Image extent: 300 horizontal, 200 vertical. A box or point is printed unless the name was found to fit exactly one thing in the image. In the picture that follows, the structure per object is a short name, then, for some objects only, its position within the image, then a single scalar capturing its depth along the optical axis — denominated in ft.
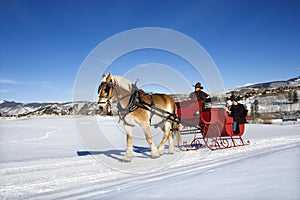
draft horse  18.19
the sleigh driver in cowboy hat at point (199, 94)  25.61
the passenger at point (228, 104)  28.68
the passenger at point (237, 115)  27.09
